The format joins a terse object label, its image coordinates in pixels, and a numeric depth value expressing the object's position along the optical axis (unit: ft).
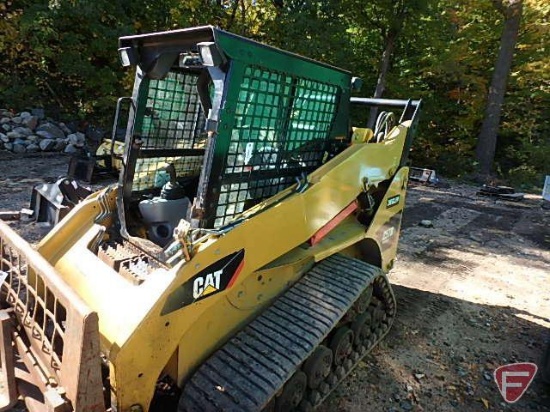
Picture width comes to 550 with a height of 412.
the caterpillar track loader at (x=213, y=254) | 6.71
